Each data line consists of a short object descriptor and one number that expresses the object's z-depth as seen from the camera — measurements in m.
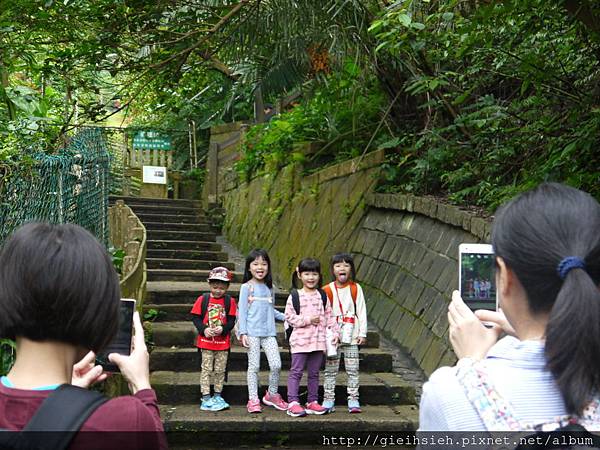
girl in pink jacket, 6.34
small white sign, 17.95
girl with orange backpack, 6.48
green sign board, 20.27
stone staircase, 6.11
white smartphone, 2.34
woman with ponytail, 1.46
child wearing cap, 6.27
